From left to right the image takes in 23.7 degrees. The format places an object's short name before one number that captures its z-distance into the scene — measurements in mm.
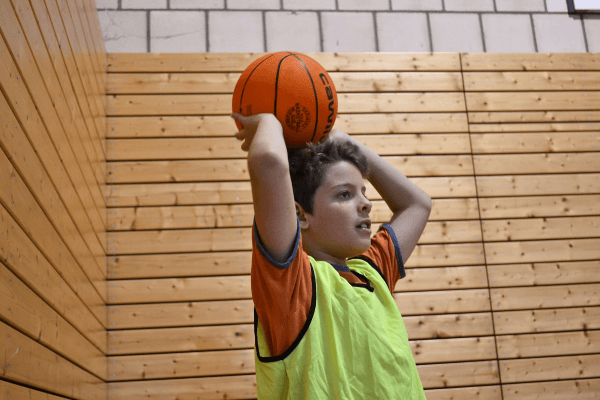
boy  2722
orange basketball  2979
